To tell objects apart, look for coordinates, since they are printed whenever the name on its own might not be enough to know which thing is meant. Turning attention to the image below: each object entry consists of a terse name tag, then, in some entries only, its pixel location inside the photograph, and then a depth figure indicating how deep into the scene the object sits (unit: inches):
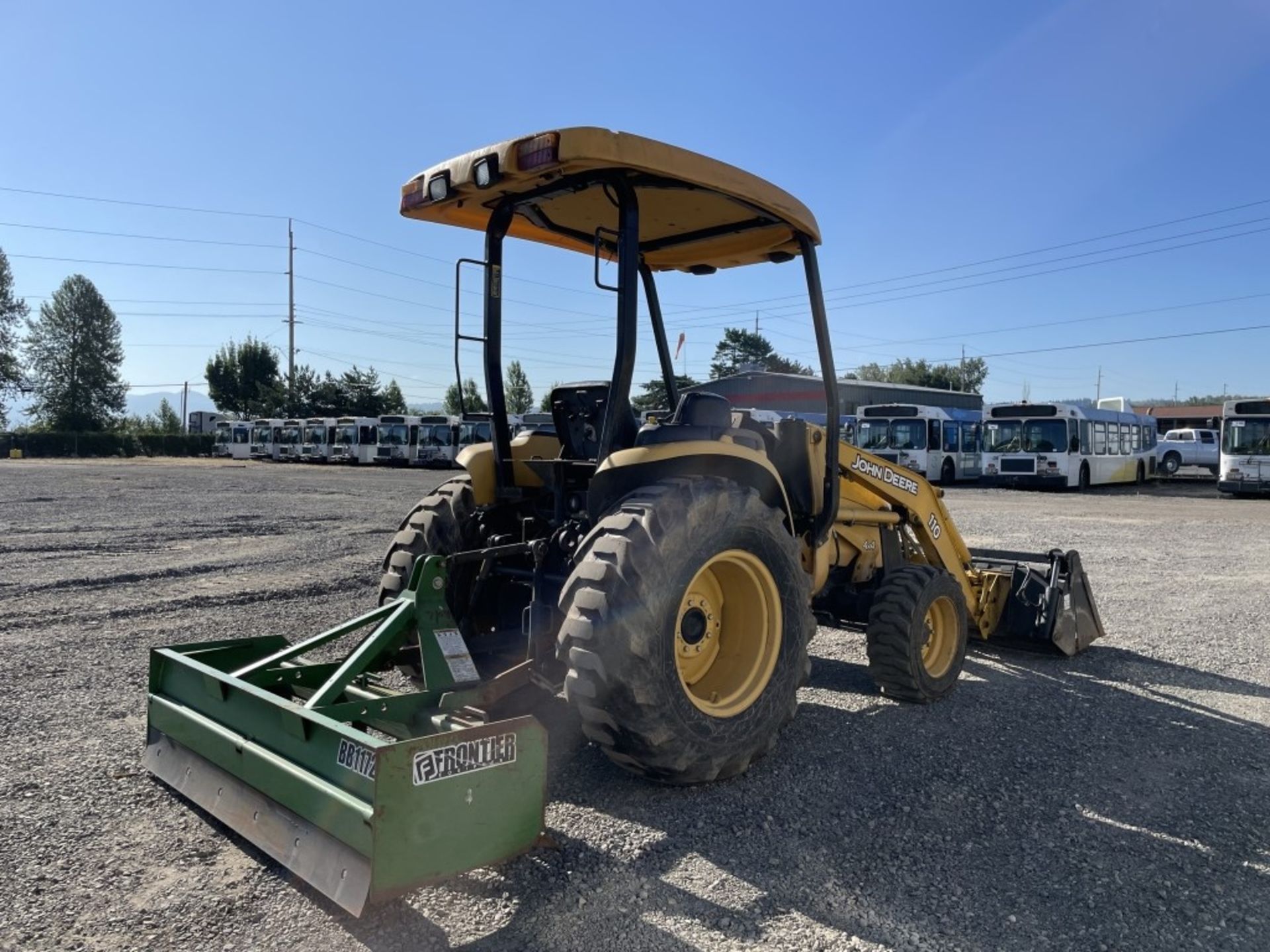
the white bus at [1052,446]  1069.1
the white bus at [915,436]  1177.4
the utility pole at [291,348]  2434.8
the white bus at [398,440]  1742.1
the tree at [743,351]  2142.0
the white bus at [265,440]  2095.2
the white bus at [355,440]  1827.0
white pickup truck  1568.7
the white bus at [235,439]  2201.0
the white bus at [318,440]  1930.4
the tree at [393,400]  2719.0
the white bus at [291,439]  2022.6
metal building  1473.9
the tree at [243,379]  2669.8
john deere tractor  112.3
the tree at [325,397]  2516.0
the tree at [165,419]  2731.3
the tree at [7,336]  2516.0
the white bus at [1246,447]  933.8
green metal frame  104.0
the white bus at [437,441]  1676.9
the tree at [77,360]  2637.8
